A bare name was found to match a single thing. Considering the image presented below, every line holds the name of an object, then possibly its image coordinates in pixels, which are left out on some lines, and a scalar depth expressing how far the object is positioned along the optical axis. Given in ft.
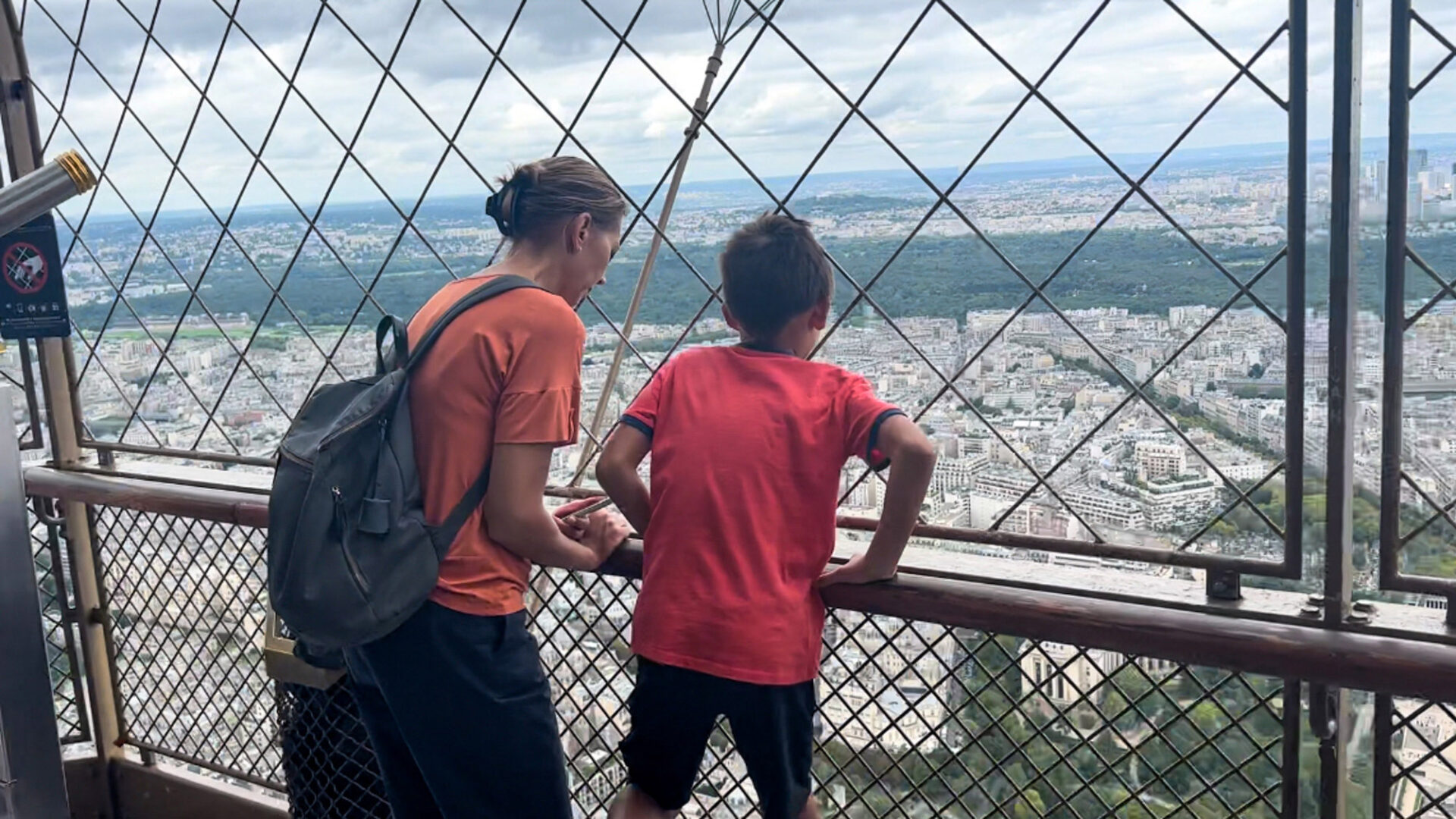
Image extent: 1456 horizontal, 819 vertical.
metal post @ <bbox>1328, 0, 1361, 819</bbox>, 4.99
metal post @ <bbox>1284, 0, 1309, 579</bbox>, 5.11
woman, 5.35
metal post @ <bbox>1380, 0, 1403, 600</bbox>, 4.94
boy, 5.75
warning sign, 9.25
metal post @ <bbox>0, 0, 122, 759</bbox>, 9.19
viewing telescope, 4.75
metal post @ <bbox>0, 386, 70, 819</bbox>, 5.98
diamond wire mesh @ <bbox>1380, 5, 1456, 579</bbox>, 4.94
